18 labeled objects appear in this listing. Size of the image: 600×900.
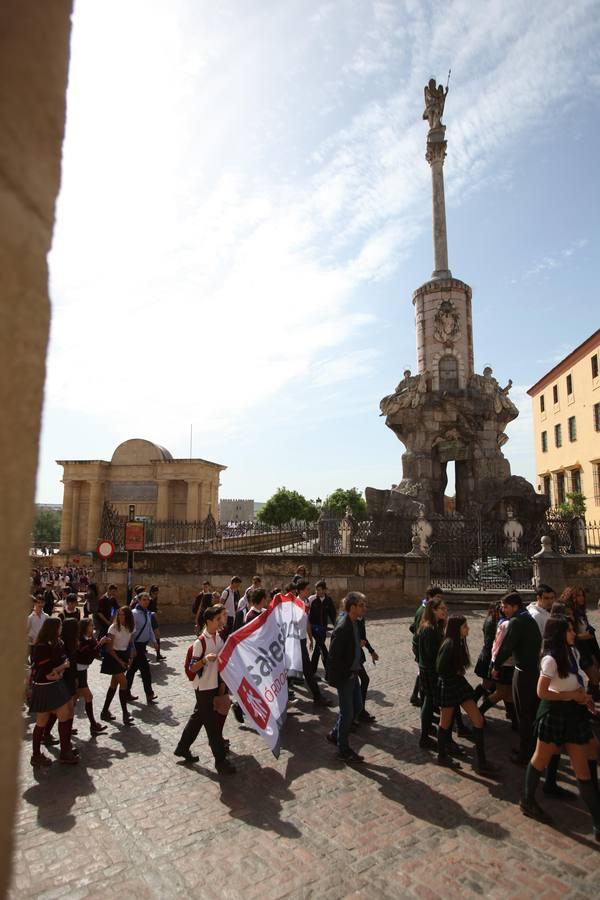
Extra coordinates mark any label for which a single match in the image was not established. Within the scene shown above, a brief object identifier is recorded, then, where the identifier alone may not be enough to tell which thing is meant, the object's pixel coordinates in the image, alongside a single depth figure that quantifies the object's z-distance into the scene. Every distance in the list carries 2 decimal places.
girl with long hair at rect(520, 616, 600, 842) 4.36
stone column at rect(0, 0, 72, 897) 1.05
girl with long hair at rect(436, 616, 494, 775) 5.62
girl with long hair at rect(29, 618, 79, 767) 5.88
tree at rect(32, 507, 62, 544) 77.06
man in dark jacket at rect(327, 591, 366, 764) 5.98
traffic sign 14.89
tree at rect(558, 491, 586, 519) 36.61
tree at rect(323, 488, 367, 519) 77.06
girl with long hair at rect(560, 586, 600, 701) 6.99
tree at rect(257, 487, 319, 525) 68.88
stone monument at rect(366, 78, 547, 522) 25.55
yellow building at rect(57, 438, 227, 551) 37.62
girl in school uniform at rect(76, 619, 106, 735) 6.84
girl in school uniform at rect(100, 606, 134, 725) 7.40
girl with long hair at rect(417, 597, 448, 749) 6.26
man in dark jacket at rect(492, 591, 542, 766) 5.72
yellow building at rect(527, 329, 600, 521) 38.84
